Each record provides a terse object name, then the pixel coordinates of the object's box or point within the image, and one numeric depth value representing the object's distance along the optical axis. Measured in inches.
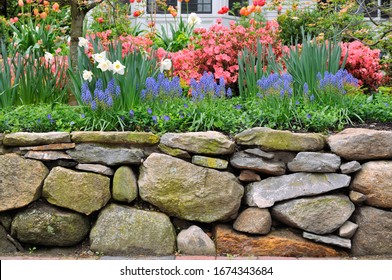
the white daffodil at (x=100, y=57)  178.1
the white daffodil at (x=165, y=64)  196.2
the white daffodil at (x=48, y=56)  210.4
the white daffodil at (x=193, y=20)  278.8
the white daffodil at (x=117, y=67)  177.9
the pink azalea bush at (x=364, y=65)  257.6
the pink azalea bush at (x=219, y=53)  250.5
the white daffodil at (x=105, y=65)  177.3
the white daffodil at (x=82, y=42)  195.5
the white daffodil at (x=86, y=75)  180.9
